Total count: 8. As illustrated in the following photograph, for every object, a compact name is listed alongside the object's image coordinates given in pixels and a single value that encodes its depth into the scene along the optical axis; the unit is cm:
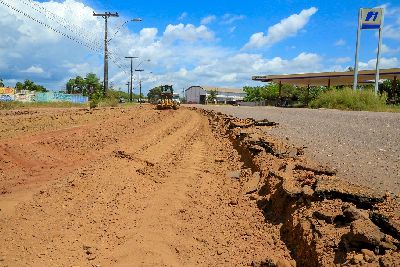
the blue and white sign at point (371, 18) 2752
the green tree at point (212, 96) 10149
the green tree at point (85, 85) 8912
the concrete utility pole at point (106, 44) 3553
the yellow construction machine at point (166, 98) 3300
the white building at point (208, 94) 11406
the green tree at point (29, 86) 8706
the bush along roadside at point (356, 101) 2423
